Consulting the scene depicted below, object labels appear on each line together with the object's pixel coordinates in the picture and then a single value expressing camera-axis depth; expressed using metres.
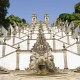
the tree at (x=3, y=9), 42.25
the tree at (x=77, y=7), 70.19
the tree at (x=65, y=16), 66.88
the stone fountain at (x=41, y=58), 19.50
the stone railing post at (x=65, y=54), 22.81
